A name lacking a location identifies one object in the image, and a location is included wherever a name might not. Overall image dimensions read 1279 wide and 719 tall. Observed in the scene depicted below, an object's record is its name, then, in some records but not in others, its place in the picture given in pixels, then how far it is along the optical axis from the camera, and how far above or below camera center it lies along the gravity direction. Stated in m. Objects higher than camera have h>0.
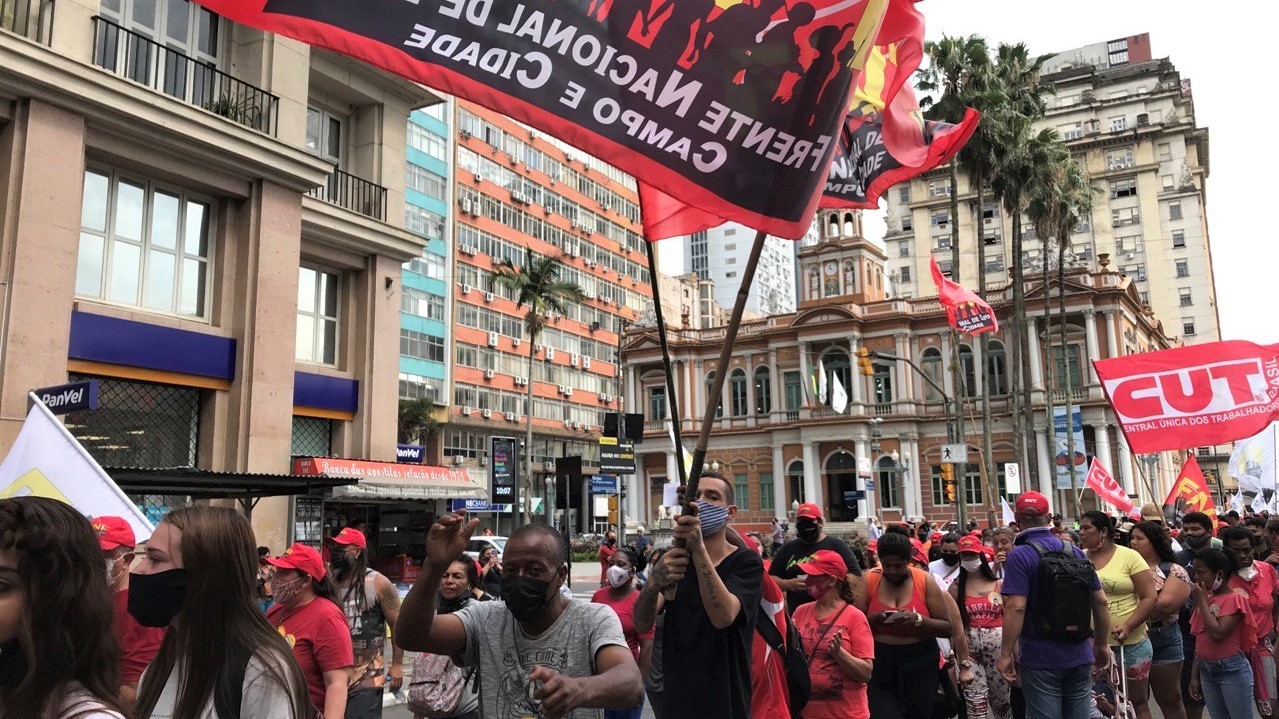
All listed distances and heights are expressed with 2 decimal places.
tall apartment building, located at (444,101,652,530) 58.50 +14.84
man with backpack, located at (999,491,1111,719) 6.46 -0.80
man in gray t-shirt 3.20 -0.42
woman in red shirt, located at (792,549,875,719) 5.67 -0.83
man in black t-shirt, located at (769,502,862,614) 7.00 -0.34
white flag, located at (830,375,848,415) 48.66 +5.20
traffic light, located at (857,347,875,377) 31.71 +4.51
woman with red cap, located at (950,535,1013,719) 7.61 -0.98
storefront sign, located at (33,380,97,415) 10.55 +1.26
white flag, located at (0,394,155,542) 6.23 +0.26
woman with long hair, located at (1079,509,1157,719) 7.50 -0.72
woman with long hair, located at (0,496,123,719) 2.36 -0.26
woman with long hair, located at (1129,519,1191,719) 8.44 -1.16
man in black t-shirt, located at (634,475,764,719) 4.09 -0.58
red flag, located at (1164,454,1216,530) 17.73 +0.13
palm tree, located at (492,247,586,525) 47.56 +10.58
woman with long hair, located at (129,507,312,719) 2.83 -0.34
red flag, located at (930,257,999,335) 28.55 +5.57
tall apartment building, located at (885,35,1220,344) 85.88 +25.74
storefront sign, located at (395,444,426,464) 20.86 +1.15
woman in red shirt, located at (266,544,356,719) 4.94 -0.59
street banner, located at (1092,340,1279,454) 14.57 +1.53
